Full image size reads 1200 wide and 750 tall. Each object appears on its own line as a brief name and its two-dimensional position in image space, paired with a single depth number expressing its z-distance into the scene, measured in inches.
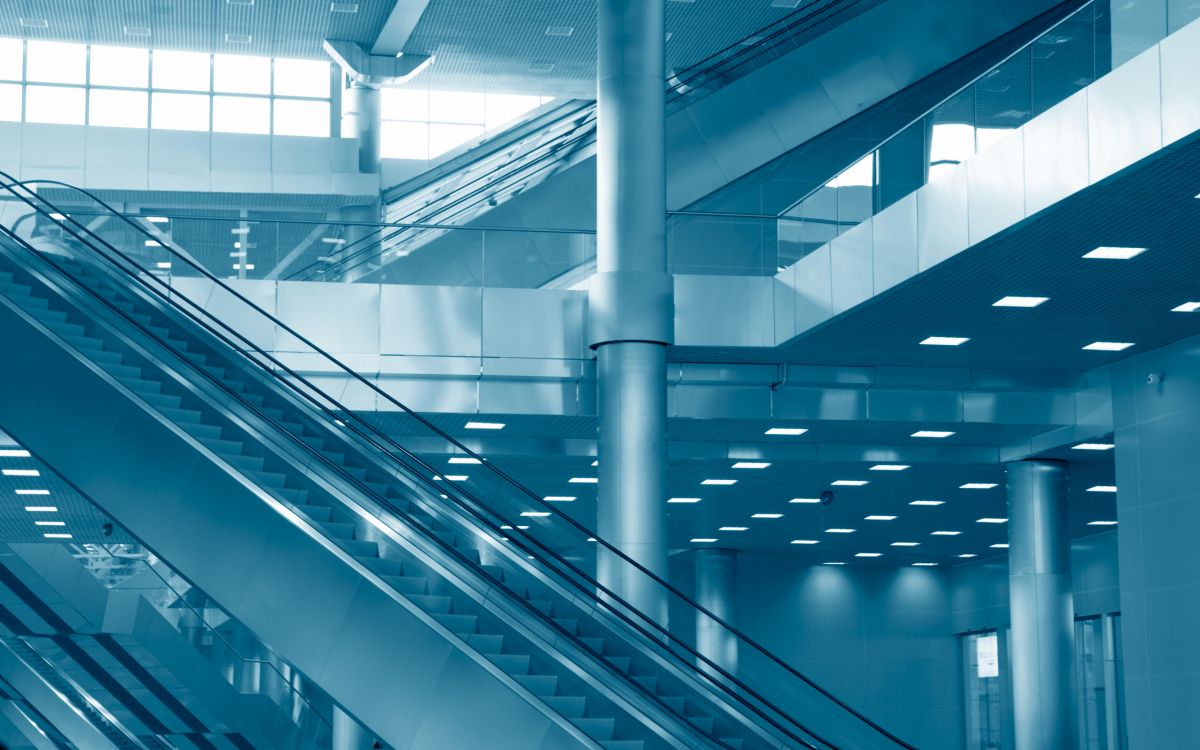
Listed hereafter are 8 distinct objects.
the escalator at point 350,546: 464.4
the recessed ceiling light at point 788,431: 823.7
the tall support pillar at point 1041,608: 820.0
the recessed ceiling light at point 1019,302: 635.5
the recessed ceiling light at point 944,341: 716.0
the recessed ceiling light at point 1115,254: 557.6
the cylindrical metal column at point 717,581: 1414.9
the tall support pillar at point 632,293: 689.0
